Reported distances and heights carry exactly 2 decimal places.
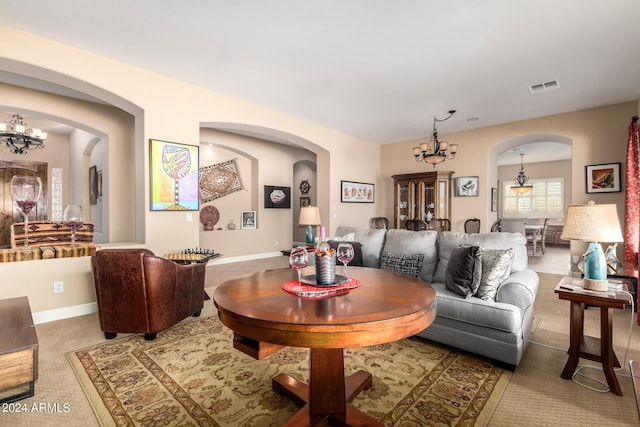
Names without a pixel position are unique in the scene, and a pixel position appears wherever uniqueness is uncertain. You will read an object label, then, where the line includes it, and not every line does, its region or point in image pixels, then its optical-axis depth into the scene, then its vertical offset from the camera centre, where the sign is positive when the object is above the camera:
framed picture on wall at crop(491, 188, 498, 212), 6.33 +0.24
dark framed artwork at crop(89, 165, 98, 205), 5.62 +0.54
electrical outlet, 3.12 -0.75
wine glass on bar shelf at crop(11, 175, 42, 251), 2.78 +0.21
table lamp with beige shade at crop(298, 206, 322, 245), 4.71 -0.06
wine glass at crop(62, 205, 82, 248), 3.07 -0.03
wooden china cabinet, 6.31 +0.33
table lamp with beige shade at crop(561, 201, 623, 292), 2.01 -0.16
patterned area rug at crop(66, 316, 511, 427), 1.68 -1.11
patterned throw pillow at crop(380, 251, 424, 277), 2.96 -0.52
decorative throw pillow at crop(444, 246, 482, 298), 2.39 -0.49
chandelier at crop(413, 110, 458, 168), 4.62 +0.94
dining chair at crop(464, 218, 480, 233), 6.01 -0.29
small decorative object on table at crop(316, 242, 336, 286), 1.58 -0.28
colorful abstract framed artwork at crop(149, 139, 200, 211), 3.62 +0.46
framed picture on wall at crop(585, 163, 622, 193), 4.55 +0.48
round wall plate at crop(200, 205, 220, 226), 6.57 -0.05
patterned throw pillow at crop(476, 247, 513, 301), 2.37 -0.48
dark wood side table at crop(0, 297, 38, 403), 1.65 -0.78
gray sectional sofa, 2.15 -0.69
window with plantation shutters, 9.63 +0.32
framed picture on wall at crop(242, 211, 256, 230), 7.14 -0.18
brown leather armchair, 2.53 -0.65
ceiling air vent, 3.86 +1.60
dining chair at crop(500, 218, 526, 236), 5.96 -0.31
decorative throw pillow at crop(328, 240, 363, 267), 3.34 -0.47
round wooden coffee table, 1.09 -0.40
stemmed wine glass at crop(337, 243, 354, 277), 1.71 -0.23
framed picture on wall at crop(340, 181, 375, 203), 6.41 +0.43
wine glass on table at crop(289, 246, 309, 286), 1.60 -0.24
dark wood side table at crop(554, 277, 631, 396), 1.89 -0.80
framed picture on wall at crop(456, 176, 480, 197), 6.07 +0.49
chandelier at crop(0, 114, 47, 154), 4.52 +1.19
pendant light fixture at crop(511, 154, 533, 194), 8.91 +0.71
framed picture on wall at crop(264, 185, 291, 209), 7.38 +0.38
